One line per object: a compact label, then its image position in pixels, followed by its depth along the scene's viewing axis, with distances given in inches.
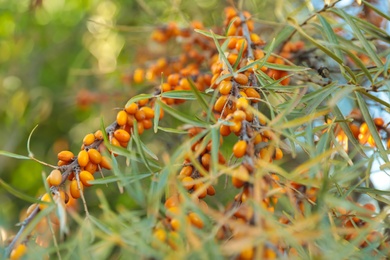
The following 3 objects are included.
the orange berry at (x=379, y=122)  28.4
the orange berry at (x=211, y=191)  24.6
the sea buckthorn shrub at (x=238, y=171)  21.4
